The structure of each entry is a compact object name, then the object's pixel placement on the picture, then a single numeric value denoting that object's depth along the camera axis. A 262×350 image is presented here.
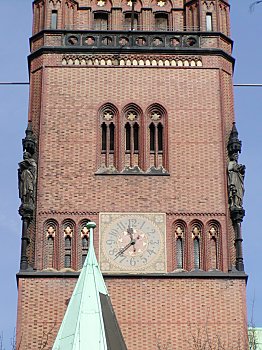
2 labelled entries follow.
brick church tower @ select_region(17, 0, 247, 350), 28.41
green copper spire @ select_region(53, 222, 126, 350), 24.94
